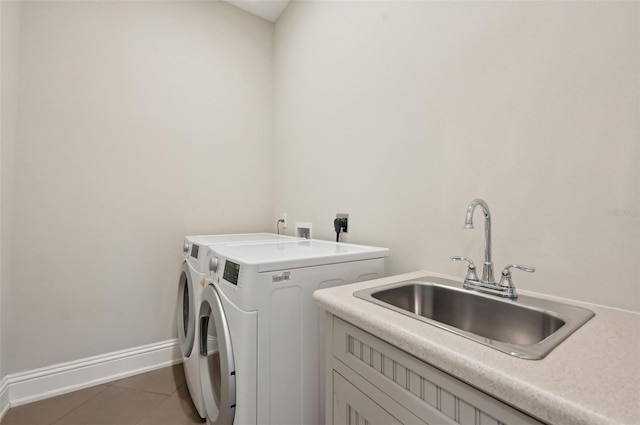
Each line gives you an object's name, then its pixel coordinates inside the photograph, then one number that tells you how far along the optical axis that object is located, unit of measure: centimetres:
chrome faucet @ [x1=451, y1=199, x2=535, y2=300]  83
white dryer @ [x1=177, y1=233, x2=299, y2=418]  142
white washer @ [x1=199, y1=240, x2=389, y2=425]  95
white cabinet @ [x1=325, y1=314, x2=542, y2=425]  49
